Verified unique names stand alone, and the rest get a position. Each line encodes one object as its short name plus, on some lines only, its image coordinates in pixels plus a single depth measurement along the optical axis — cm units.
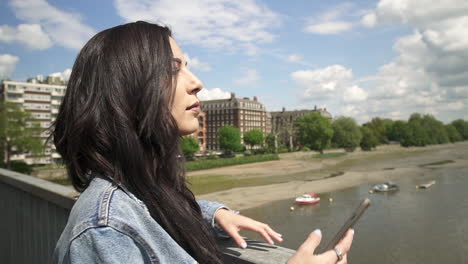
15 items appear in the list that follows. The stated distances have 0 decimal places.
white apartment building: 5906
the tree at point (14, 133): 4062
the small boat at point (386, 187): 2739
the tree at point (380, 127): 10359
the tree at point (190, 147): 5858
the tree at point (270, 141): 7601
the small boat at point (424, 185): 2800
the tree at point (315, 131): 7181
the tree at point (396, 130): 9806
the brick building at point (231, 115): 9089
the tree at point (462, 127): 12630
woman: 95
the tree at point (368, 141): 8238
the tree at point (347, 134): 7676
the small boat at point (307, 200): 2350
